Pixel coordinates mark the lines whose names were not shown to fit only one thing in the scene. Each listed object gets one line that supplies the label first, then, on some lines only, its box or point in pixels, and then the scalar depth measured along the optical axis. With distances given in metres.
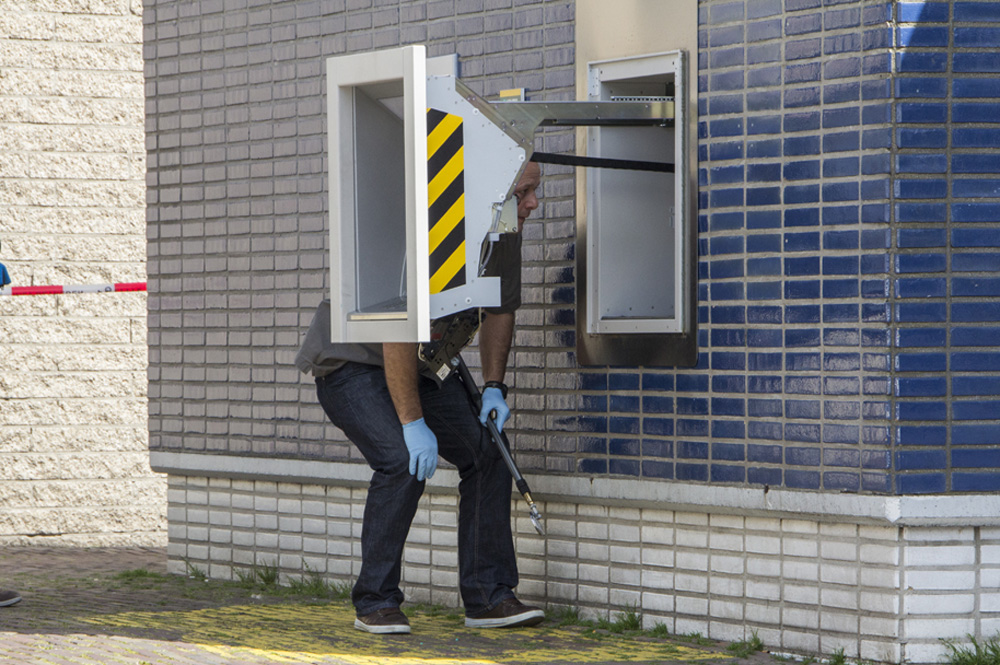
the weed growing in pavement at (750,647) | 11.59
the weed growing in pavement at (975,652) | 10.62
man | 12.44
